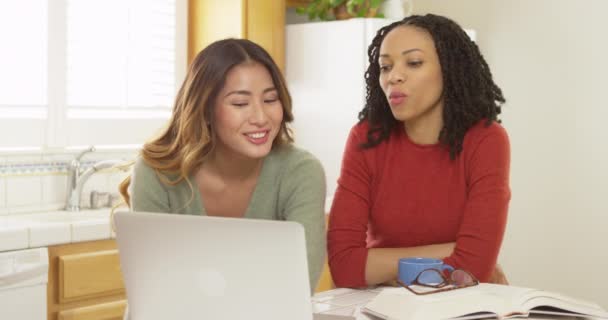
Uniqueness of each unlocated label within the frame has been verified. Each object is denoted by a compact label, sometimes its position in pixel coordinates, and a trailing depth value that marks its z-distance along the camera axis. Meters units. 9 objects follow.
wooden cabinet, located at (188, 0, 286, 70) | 3.75
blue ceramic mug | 1.66
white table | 1.51
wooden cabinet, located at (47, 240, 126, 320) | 2.79
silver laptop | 1.21
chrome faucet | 3.34
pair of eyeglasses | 1.56
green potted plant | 3.78
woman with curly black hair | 1.93
